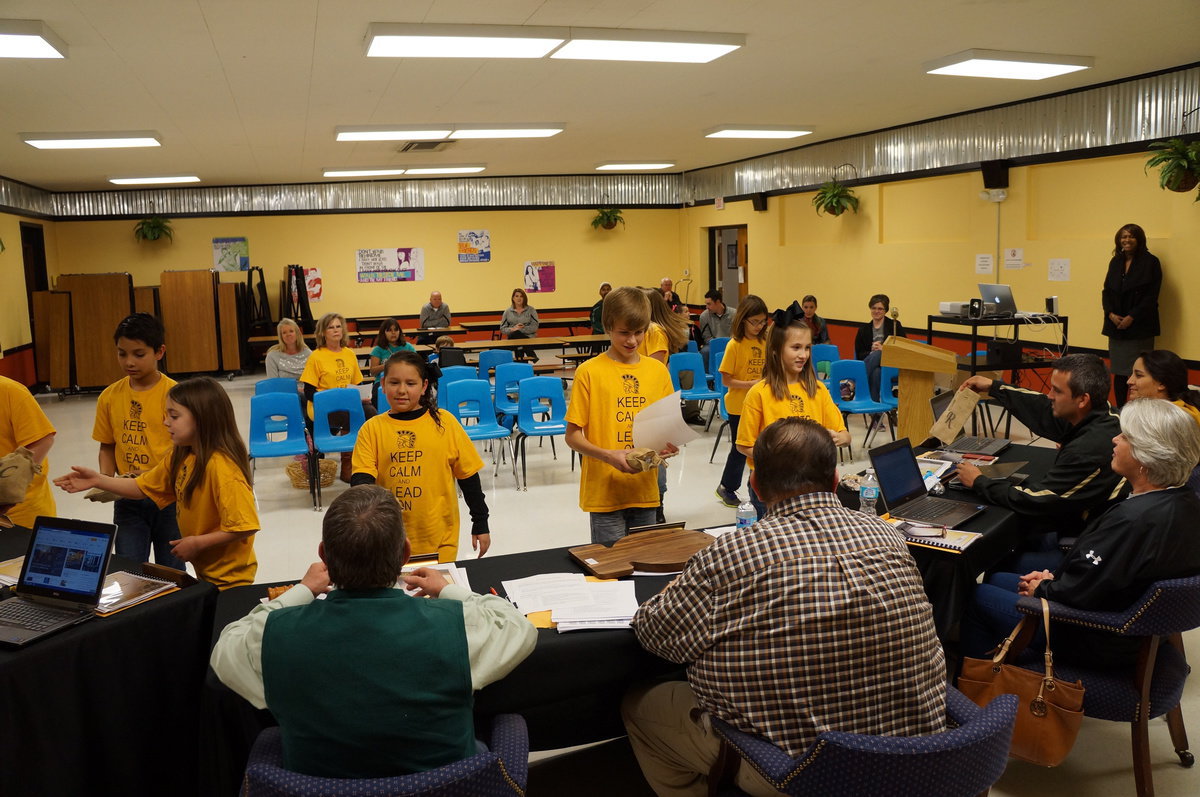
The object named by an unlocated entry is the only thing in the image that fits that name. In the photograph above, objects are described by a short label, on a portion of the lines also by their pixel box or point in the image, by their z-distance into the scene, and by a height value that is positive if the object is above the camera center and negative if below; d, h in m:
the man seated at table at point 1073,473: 3.65 -0.69
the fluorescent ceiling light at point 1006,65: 6.84 +1.90
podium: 7.38 -0.58
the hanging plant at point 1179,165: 7.49 +1.10
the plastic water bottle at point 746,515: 3.39 -0.75
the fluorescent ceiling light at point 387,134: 9.66 +2.04
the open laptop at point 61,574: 2.68 -0.73
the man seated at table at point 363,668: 1.91 -0.73
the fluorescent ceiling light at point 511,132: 9.94 +2.08
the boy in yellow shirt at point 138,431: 3.89 -0.43
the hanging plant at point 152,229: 15.88 +1.76
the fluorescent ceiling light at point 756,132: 10.73 +2.19
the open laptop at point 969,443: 4.81 -0.74
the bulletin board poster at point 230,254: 16.59 +1.35
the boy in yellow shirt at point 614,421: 3.79 -0.44
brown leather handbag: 2.80 -1.24
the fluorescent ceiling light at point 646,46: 5.82 +1.80
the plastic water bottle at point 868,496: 3.75 -0.76
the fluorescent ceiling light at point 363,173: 14.52 +2.43
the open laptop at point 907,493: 3.67 -0.78
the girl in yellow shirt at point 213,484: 3.18 -0.55
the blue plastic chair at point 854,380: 8.22 -0.66
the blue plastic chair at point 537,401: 7.54 -0.69
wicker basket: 7.52 -1.22
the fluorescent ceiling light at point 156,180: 14.05 +2.34
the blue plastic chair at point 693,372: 8.95 -0.58
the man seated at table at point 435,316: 14.37 +0.09
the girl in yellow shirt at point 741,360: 6.43 -0.34
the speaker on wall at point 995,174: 10.02 +1.45
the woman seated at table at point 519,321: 12.98 -0.03
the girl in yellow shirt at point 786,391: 4.22 -0.37
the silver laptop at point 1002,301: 8.86 +0.04
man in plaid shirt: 2.10 -0.73
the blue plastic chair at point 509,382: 8.07 -0.57
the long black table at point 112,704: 2.39 -1.04
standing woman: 8.20 +0.04
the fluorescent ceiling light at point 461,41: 5.54 +1.76
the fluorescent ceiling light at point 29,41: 5.02 +1.69
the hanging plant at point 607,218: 17.58 +1.90
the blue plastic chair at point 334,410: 6.81 -0.70
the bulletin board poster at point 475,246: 17.38 +1.42
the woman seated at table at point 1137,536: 2.85 -0.74
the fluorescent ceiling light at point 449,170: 14.55 +2.46
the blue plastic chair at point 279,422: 7.00 -0.75
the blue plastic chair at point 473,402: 7.47 -0.67
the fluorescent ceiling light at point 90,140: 9.17 +1.98
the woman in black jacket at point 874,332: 10.18 -0.27
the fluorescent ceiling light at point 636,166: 14.97 +2.52
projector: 9.18 -0.02
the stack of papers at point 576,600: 2.66 -0.86
